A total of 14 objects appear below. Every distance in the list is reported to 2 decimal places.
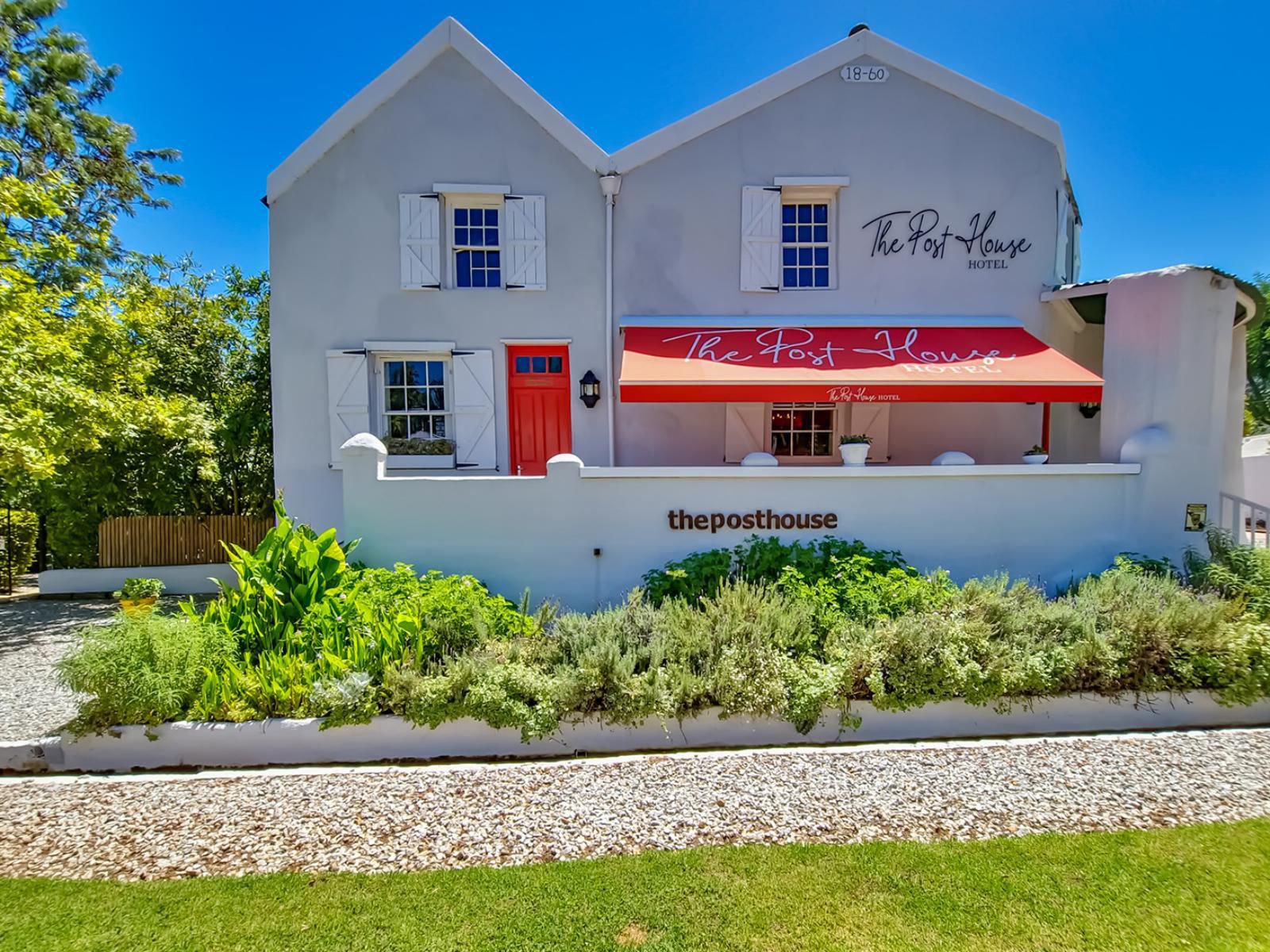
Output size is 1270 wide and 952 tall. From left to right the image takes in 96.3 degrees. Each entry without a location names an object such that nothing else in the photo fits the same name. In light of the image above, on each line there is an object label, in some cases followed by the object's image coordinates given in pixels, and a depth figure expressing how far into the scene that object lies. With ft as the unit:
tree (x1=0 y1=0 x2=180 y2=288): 60.59
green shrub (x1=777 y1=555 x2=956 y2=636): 22.62
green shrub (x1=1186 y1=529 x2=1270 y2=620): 24.29
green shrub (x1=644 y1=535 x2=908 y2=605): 26.11
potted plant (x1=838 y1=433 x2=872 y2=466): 30.14
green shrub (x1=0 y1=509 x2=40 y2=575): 48.39
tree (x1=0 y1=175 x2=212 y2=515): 26.03
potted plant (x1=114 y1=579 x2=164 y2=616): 33.37
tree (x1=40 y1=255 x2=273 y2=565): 42.04
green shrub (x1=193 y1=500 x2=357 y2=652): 20.76
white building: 37.52
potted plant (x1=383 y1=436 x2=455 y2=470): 37.99
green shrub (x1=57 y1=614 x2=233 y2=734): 17.85
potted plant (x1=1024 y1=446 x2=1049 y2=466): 32.04
